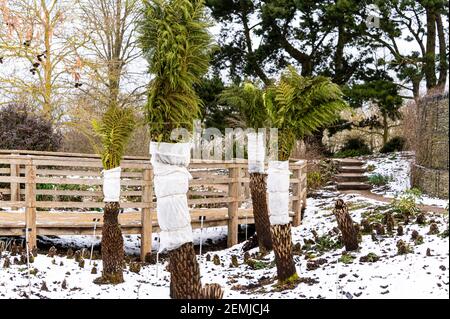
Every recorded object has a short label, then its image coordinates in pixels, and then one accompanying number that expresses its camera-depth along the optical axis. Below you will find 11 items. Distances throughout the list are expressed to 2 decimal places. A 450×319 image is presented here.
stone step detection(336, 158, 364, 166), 14.96
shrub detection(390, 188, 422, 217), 8.12
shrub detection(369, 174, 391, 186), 13.46
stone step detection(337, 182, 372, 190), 13.42
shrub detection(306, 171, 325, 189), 13.79
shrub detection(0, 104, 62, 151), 11.52
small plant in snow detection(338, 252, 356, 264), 6.45
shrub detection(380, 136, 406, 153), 16.89
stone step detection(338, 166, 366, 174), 14.43
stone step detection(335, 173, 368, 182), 13.96
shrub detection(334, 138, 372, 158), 17.16
